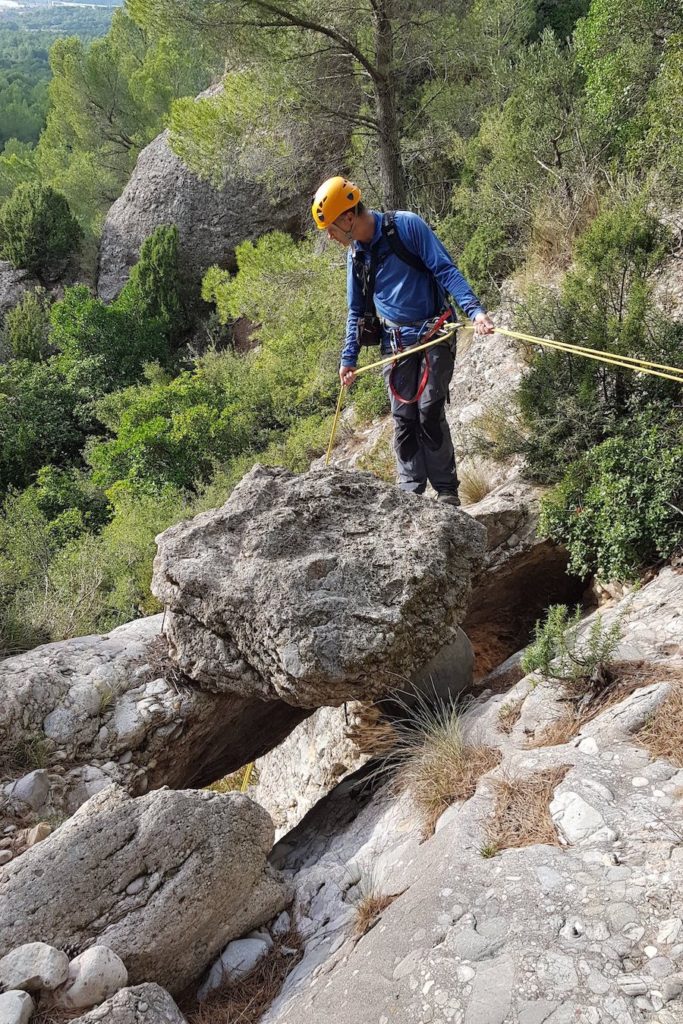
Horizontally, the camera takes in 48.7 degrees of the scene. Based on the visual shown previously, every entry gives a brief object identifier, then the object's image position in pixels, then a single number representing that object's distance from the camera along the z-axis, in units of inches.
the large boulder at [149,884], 113.0
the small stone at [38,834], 131.8
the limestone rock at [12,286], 799.7
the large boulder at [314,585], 143.0
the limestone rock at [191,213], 733.9
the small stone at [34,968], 102.1
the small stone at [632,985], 85.0
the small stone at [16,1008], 96.6
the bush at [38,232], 813.2
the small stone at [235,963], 120.3
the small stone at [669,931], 89.6
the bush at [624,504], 187.6
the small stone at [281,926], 128.6
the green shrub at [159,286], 725.9
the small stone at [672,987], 83.5
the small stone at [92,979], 103.3
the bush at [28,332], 717.9
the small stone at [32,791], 141.3
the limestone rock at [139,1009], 98.3
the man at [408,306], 178.9
